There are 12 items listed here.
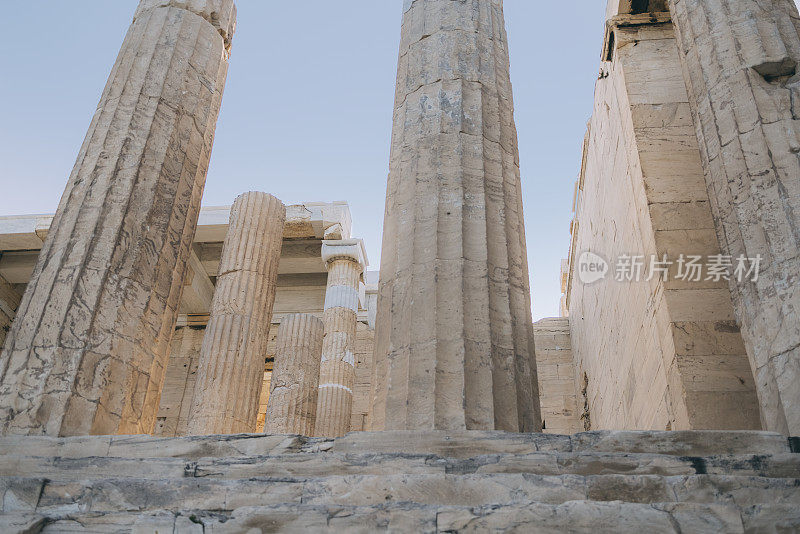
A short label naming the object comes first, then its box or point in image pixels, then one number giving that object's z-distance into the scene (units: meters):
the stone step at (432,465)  4.62
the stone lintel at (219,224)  19.84
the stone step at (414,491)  4.23
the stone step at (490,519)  3.71
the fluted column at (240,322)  13.01
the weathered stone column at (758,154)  5.82
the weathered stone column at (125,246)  6.71
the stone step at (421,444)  5.07
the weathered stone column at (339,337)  16.38
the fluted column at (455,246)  6.10
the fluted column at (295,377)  14.84
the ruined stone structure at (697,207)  6.15
